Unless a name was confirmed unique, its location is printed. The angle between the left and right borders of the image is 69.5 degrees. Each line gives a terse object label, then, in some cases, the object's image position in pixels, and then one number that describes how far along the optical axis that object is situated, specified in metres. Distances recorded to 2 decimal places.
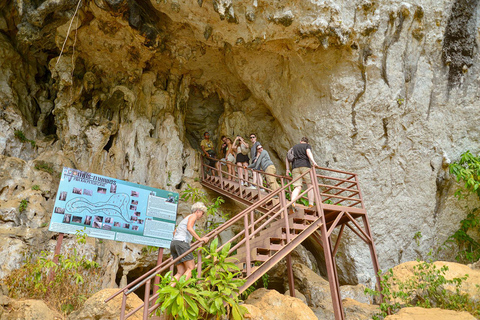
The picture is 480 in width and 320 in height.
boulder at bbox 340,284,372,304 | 9.30
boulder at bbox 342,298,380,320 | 7.66
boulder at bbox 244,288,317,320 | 5.79
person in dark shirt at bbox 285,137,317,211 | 7.82
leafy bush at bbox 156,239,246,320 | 4.81
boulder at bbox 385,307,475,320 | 5.62
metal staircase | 5.74
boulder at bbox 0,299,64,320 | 5.84
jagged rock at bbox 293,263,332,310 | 9.34
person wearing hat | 9.72
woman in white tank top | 5.55
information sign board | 7.87
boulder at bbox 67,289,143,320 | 6.00
